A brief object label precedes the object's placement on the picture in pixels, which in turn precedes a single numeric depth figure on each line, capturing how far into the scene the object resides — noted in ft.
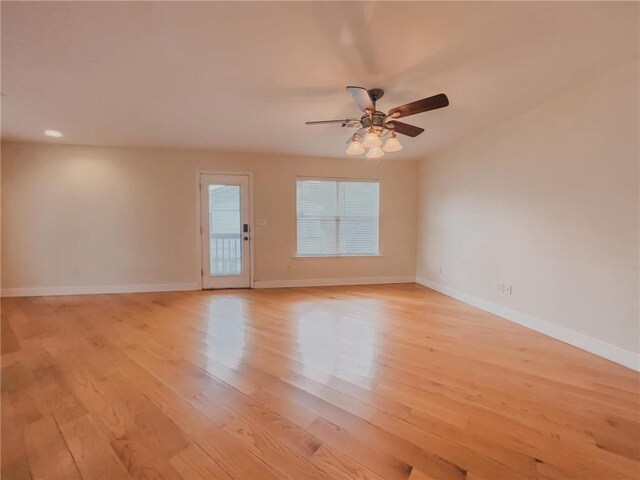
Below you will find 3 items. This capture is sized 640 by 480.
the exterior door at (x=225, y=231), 15.89
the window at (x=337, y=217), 17.08
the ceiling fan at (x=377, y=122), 7.22
